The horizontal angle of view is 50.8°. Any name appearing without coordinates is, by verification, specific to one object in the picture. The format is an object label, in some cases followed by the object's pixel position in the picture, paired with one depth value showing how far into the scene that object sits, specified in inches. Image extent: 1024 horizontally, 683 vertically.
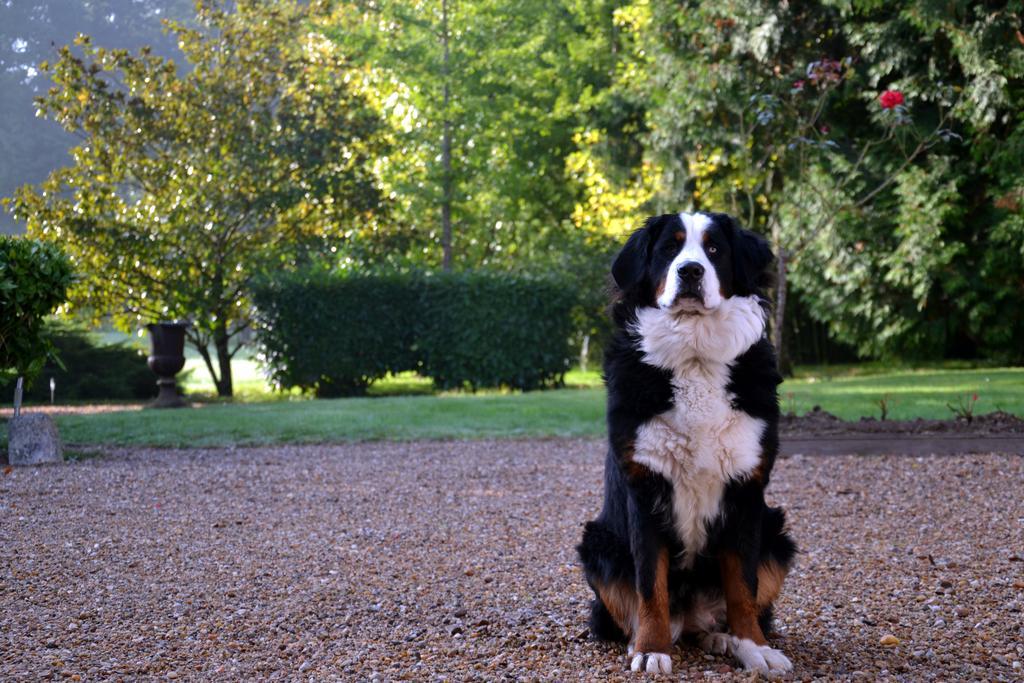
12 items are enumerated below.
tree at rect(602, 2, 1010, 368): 639.1
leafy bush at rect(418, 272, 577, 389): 628.4
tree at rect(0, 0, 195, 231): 805.9
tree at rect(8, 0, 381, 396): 653.9
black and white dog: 137.8
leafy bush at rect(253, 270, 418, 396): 619.8
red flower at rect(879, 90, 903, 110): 420.8
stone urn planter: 559.8
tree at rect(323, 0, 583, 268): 755.4
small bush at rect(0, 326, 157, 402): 636.7
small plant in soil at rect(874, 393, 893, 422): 358.6
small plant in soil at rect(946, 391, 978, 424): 335.3
